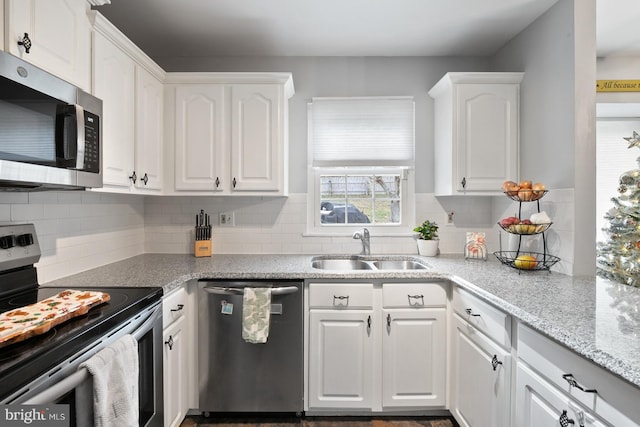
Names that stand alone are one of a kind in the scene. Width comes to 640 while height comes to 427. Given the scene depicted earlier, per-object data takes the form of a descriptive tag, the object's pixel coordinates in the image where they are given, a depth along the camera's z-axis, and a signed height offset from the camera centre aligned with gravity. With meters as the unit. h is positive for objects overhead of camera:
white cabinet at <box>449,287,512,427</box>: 1.57 -0.76
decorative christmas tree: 2.72 -0.17
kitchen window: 2.88 +0.38
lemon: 2.07 -0.30
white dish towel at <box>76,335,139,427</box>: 1.12 -0.58
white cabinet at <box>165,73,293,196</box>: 2.50 +0.57
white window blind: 2.88 +0.66
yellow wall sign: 3.33 +1.19
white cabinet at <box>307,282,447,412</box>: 2.17 -0.82
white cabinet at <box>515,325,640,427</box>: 0.95 -0.56
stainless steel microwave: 1.12 +0.29
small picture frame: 2.61 -0.27
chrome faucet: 2.77 -0.23
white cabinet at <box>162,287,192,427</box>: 1.83 -0.80
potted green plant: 2.76 -0.22
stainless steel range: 0.92 -0.40
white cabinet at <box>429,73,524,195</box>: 2.49 +0.56
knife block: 2.70 -0.28
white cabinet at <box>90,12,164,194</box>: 1.80 +0.60
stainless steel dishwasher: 2.13 -0.87
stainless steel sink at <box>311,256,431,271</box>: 2.73 -0.40
